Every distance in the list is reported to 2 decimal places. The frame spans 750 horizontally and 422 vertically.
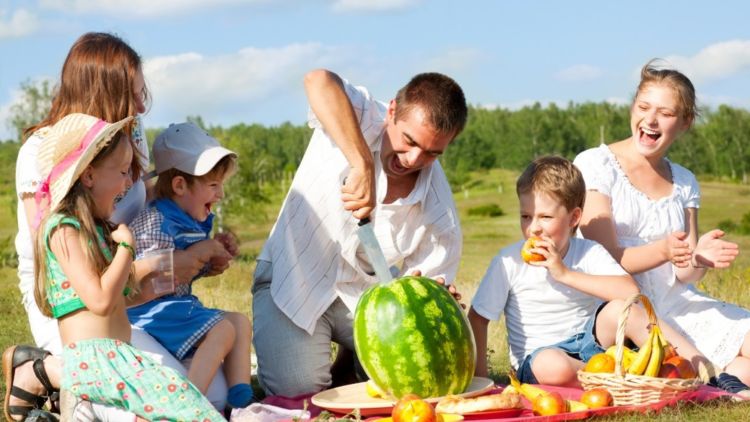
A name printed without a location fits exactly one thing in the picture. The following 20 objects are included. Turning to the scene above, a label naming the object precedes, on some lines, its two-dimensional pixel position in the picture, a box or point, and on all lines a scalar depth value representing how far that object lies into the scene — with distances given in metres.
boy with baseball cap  5.52
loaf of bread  4.77
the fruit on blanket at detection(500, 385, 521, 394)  4.93
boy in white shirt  5.79
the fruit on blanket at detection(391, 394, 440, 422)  4.54
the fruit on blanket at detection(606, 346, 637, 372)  5.36
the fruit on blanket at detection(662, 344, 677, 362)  5.50
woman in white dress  6.28
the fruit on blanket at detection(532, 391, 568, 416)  4.91
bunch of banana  5.19
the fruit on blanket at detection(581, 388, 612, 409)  5.07
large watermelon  4.93
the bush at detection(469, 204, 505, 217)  47.75
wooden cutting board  4.97
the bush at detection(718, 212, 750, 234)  37.72
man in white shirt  5.97
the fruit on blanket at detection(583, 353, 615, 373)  5.30
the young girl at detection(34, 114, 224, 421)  4.61
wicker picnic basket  5.06
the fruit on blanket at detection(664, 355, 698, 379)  5.45
